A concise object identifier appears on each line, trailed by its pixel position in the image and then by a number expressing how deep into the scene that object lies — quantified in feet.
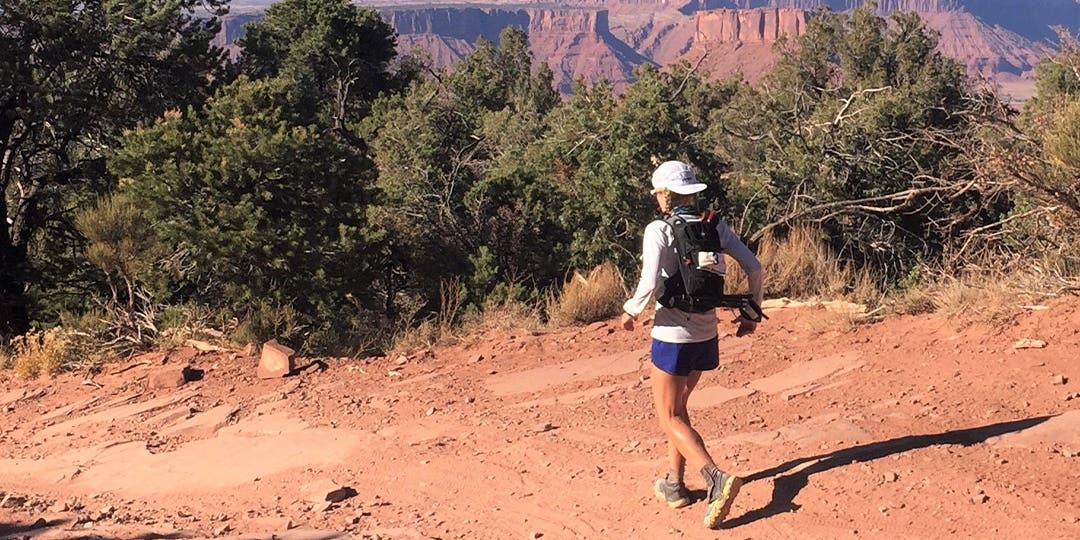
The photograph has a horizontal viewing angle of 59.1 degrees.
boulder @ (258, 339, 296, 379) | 26.14
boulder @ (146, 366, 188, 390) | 26.55
